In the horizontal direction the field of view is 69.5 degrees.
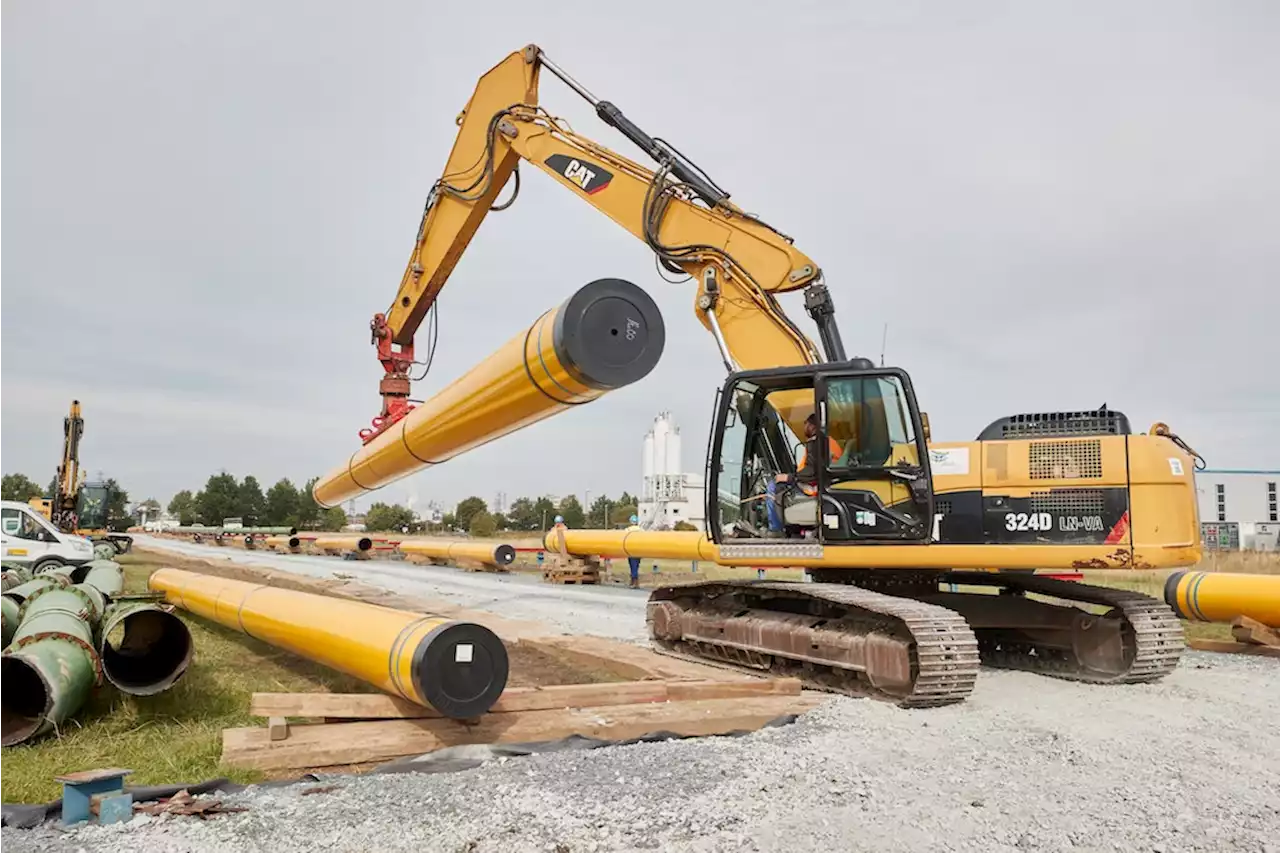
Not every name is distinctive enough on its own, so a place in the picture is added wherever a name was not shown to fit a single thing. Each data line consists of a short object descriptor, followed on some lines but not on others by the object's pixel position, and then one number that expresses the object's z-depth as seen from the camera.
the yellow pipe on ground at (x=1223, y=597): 9.82
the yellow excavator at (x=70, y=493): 27.92
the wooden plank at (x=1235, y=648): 9.70
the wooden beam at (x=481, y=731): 4.66
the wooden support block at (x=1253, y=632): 9.57
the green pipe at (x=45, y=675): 5.37
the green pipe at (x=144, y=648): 6.37
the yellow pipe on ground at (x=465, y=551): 23.98
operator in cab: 7.59
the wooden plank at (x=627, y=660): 7.07
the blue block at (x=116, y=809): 3.82
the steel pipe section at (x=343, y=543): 32.16
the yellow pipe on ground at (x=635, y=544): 16.92
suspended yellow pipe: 4.62
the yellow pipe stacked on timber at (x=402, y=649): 4.80
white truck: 18.66
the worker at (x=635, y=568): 19.42
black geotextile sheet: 3.89
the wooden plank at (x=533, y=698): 5.02
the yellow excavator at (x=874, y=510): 6.80
